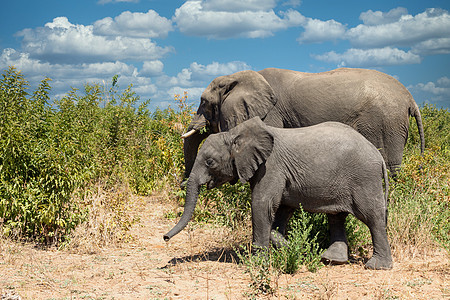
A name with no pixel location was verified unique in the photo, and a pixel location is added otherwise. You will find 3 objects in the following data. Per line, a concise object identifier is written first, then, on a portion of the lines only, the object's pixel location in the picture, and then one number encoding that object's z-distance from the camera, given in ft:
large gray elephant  62.59
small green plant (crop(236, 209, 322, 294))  40.74
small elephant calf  42.68
